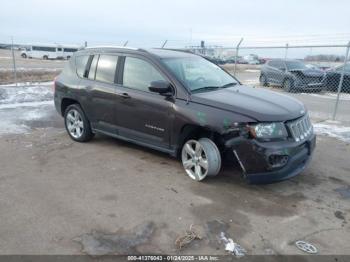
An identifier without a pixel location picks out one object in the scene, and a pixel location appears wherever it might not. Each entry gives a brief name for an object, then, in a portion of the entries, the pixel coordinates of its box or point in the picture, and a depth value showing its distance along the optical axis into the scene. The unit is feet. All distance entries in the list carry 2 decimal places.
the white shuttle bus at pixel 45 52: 187.62
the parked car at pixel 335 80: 50.52
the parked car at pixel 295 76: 48.85
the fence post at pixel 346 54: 29.99
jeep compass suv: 13.85
